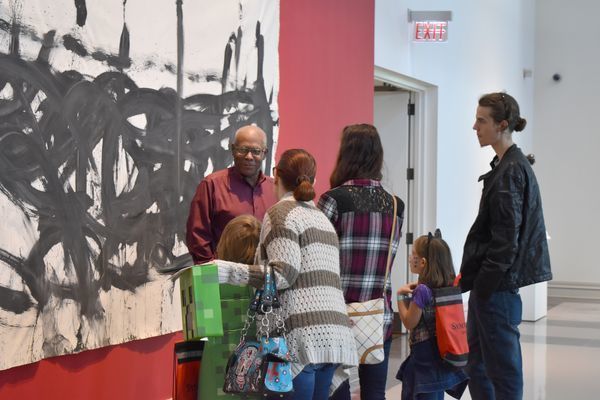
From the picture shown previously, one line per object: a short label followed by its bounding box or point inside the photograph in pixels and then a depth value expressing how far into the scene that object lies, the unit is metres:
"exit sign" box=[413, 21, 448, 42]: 9.09
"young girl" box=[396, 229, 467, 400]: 4.30
